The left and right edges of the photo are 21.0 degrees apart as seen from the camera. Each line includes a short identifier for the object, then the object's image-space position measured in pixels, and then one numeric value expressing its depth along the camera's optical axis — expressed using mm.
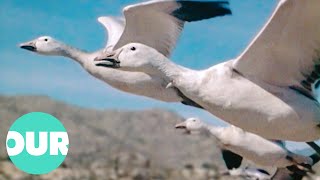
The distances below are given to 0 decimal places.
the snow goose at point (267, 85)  4617
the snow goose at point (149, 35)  5965
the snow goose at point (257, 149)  6020
